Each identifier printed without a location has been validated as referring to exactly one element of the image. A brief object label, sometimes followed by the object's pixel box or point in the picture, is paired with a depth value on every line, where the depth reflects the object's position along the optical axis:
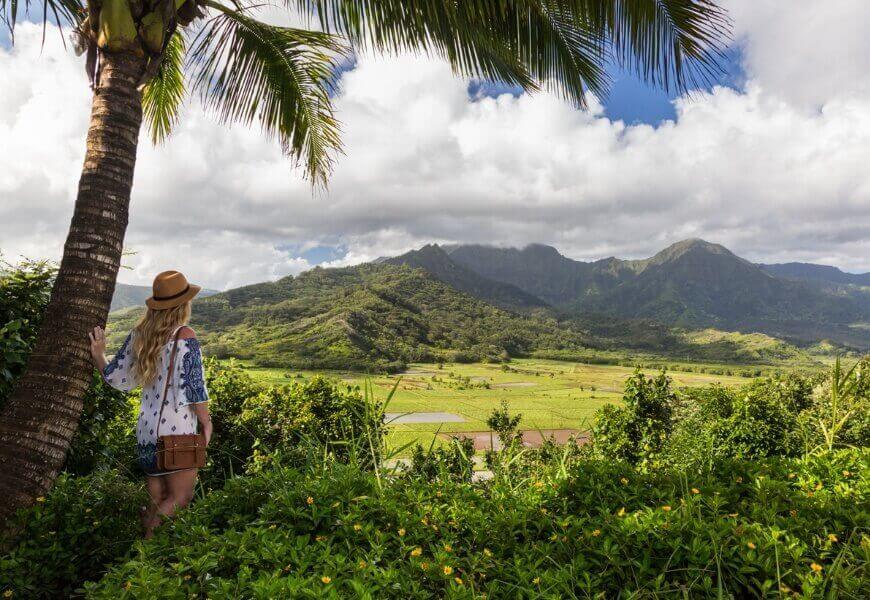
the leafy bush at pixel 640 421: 8.27
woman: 2.75
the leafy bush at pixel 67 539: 2.31
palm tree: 2.96
